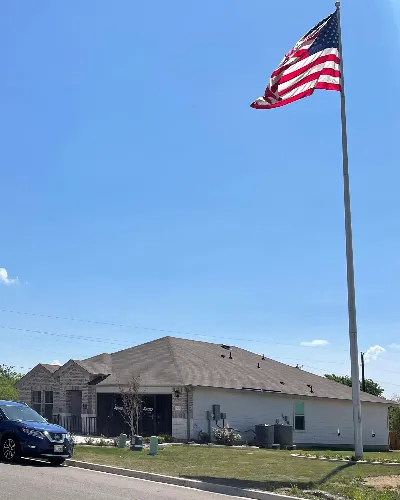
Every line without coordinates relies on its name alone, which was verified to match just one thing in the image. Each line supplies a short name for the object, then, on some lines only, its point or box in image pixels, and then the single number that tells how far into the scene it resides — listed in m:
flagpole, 18.22
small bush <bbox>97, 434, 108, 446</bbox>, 24.22
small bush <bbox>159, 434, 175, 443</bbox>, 28.61
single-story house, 30.33
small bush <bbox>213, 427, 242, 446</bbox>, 29.09
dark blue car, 16.34
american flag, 18.50
